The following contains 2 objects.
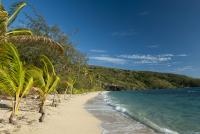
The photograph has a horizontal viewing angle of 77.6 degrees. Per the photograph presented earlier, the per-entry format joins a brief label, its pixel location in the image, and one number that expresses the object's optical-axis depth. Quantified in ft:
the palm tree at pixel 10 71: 16.27
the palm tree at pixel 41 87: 24.85
